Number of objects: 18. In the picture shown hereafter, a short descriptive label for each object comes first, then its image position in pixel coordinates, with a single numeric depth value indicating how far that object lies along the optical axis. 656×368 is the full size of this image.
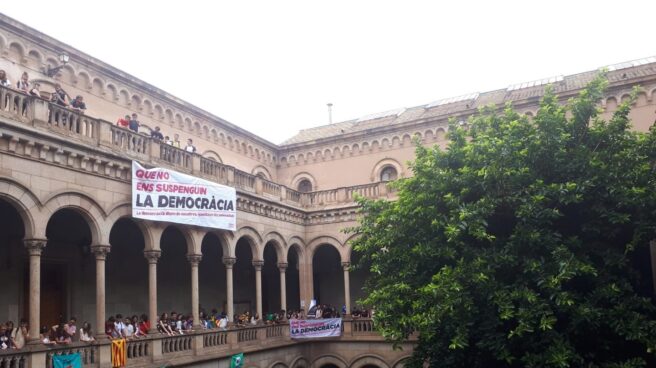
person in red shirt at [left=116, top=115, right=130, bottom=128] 20.63
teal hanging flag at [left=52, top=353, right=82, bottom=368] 14.93
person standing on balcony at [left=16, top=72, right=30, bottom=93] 17.29
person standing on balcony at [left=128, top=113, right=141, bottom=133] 20.01
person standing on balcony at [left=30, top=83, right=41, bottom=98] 15.61
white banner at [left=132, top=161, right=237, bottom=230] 17.95
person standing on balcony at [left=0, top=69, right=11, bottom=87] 16.02
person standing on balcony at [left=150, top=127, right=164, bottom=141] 20.66
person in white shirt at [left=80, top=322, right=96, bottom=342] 16.36
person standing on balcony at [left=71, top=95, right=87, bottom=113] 18.42
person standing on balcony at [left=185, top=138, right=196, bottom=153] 22.97
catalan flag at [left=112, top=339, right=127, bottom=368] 16.56
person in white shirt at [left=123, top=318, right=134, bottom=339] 17.94
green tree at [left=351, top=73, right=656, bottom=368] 13.88
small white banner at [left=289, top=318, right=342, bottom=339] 25.88
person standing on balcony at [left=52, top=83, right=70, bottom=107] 16.94
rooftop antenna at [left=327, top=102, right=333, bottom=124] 41.50
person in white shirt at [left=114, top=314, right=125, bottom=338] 17.72
